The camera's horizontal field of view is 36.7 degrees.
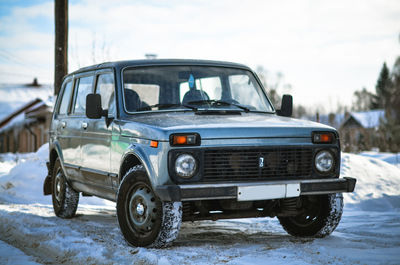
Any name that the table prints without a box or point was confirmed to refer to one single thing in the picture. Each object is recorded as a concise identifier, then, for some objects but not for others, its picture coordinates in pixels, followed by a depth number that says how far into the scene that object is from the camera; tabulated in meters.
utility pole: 14.24
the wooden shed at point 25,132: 39.09
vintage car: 5.47
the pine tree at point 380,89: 65.21
